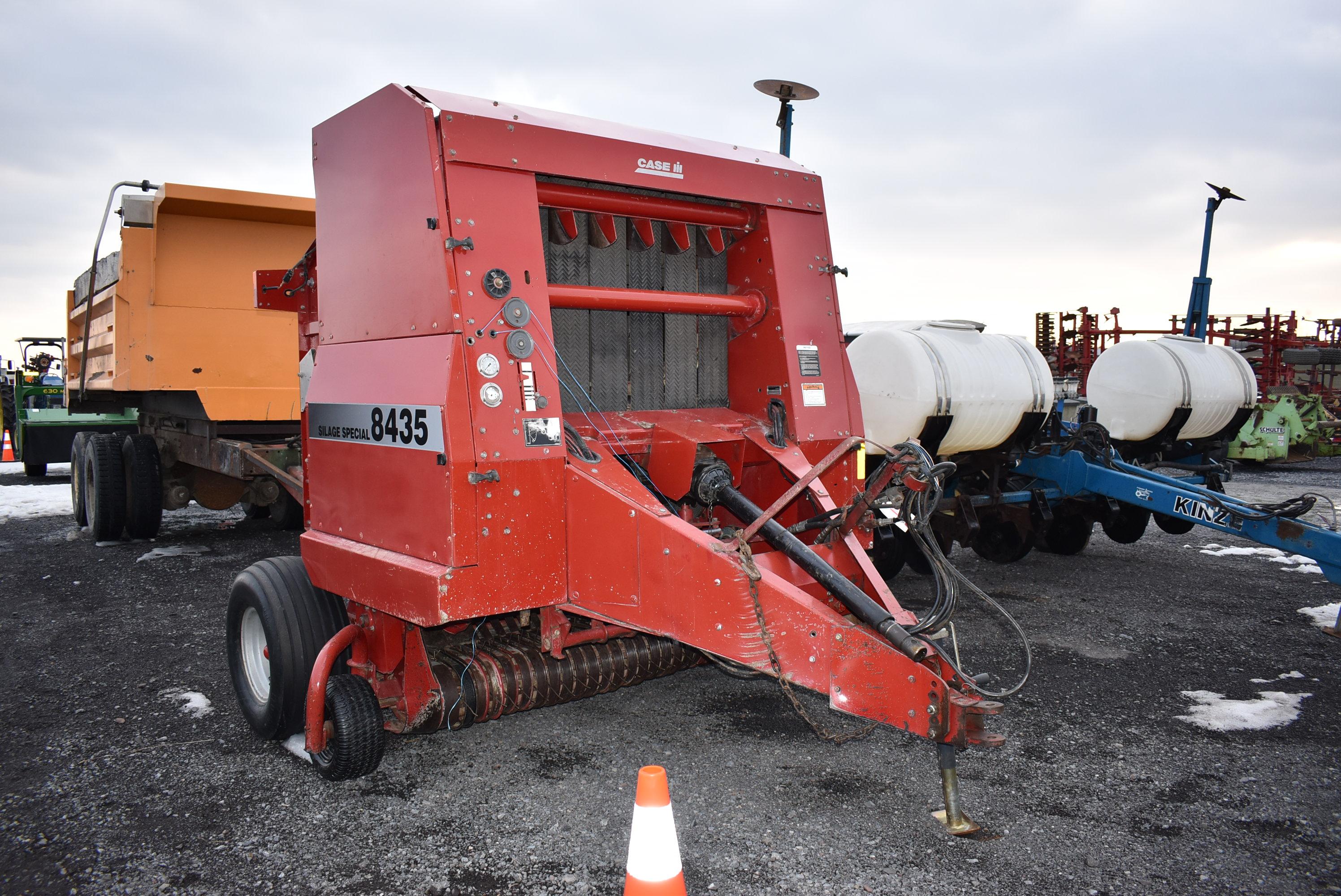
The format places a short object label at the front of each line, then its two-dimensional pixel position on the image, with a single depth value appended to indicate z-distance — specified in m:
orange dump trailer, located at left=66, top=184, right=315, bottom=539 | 7.69
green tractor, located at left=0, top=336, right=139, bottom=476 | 13.58
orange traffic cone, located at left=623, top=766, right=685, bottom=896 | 2.23
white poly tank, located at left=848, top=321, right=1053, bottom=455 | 6.82
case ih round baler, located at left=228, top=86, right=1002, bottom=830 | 3.19
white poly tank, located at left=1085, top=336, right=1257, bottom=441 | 8.65
